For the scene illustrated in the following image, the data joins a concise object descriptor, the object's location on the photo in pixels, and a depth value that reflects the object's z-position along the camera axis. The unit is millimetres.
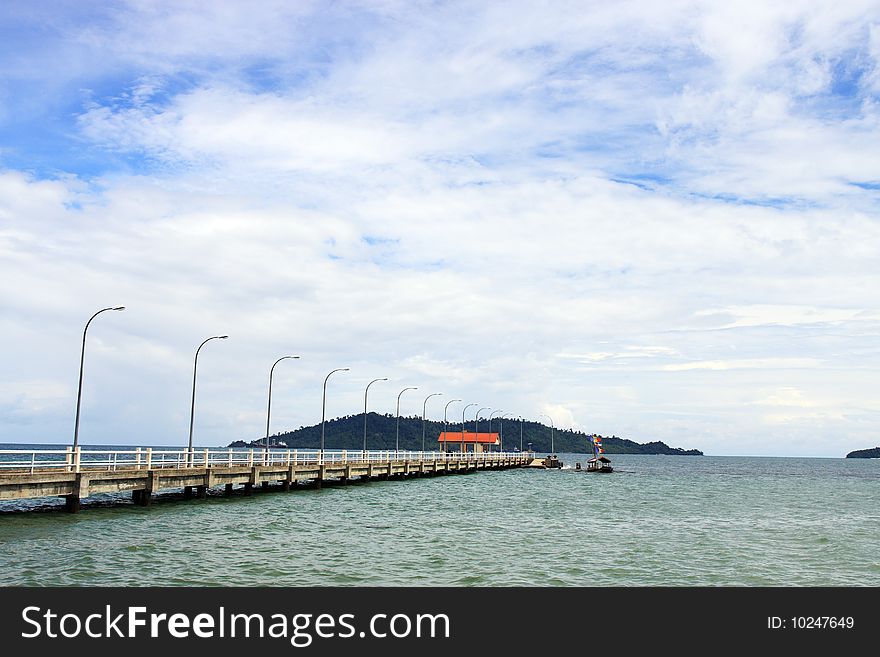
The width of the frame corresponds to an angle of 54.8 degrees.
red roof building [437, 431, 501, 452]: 158750
